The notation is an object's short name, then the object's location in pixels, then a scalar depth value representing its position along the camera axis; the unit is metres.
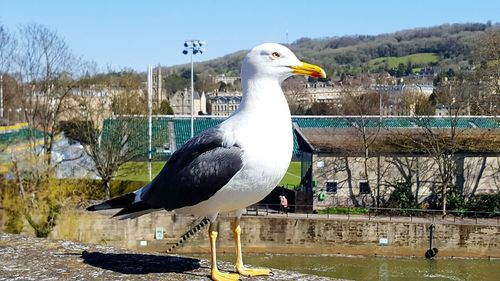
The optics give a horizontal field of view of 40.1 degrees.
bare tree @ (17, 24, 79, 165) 32.94
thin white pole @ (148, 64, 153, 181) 34.26
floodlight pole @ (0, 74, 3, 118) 38.22
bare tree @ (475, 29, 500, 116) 33.72
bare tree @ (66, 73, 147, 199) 32.29
